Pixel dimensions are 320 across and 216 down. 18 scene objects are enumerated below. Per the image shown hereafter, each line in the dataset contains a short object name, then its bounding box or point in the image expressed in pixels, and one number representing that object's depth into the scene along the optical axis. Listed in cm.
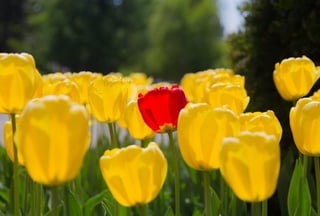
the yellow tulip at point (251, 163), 87
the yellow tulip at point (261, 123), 101
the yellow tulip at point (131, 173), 92
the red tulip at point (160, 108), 111
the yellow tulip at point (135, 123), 120
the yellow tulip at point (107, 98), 122
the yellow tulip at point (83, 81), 142
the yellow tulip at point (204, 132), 96
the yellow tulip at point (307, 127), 102
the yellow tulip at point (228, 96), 122
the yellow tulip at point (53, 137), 85
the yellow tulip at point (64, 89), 123
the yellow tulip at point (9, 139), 114
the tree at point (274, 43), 166
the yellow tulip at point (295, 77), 128
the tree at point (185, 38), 2267
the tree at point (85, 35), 2373
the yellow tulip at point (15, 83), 105
